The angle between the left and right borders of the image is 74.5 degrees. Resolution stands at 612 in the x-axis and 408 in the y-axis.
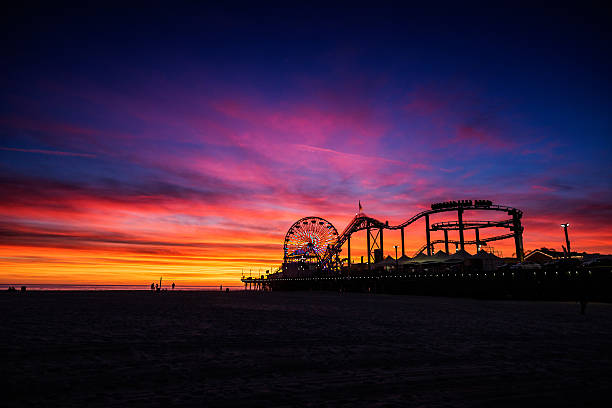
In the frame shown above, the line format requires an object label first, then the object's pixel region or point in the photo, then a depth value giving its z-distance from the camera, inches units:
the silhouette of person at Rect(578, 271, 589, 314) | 717.9
